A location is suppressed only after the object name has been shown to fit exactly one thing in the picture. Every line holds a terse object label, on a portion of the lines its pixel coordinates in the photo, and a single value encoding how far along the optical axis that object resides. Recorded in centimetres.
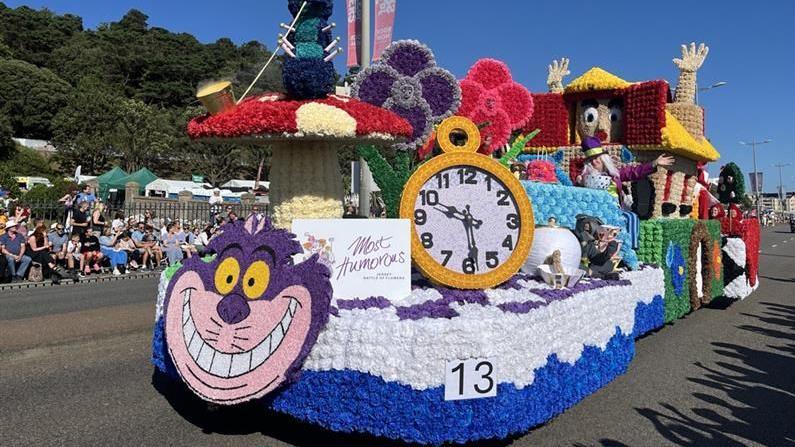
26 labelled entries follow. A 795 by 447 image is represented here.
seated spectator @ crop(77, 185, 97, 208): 1240
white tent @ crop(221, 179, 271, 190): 4303
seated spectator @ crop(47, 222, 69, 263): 1182
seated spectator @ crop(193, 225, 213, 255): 1439
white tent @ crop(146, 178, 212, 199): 3127
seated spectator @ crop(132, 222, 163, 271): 1375
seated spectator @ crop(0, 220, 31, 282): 1084
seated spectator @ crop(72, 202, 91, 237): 1198
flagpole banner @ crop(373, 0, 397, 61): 1032
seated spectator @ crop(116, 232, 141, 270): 1321
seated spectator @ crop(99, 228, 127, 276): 1266
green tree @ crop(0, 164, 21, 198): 2608
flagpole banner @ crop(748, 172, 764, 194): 2186
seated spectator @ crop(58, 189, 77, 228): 1237
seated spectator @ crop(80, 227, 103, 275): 1211
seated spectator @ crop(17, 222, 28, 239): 1118
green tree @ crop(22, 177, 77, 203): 2505
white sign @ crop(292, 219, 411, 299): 390
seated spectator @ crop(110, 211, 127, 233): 1390
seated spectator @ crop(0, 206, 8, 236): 1102
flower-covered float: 329
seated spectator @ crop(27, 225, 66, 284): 1125
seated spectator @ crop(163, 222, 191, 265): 1394
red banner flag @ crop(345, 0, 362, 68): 982
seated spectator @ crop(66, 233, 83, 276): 1178
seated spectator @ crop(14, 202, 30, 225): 1154
